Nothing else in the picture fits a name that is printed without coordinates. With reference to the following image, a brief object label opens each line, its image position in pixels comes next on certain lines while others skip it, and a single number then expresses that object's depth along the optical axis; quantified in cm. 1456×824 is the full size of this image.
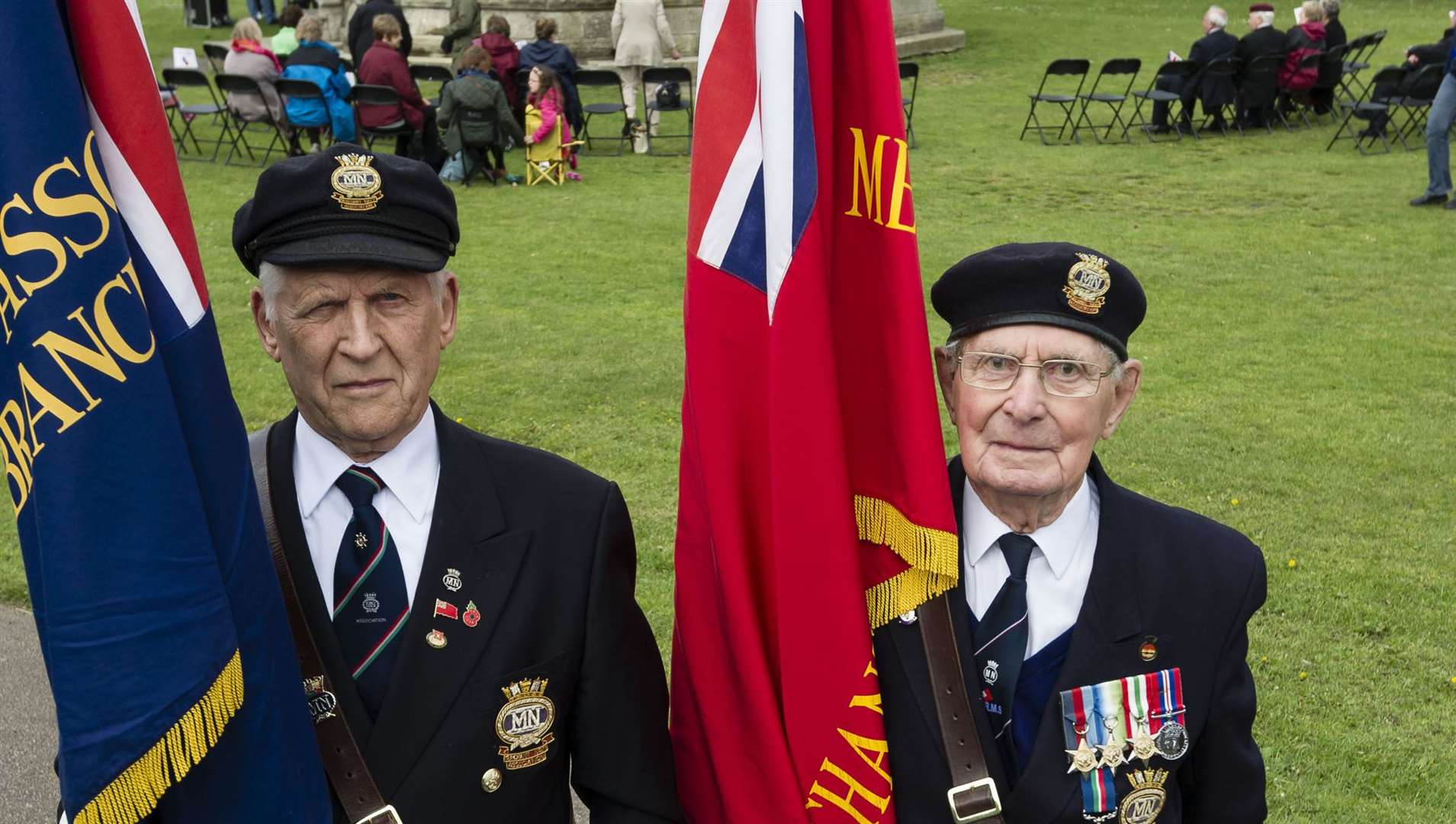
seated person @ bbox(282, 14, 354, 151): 1666
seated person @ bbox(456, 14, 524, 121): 1761
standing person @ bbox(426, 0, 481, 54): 1970
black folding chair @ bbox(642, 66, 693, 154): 1823
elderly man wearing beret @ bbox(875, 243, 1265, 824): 263
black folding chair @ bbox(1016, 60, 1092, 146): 1900
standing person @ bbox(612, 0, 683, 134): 1869
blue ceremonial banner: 212
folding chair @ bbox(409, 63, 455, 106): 2014
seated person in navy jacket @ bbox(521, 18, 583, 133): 1758
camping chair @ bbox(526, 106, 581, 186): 1642
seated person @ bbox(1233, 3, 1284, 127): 1956
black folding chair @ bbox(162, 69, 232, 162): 1772
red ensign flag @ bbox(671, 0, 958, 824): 267
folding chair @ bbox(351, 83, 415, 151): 1626
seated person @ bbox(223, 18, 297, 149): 1708
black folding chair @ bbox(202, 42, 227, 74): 2228
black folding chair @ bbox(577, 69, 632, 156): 1847
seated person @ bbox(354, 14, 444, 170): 1655
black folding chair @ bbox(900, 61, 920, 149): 1908
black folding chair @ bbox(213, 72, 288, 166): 1678
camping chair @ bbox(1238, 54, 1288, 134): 1938
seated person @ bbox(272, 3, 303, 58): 1973
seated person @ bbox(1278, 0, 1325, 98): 1964
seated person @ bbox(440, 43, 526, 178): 1549
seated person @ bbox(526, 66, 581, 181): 1595
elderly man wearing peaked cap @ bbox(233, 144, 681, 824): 251
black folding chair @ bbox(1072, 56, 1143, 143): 1888
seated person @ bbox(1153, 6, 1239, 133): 1934
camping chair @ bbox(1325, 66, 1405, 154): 1803
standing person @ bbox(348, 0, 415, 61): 1962
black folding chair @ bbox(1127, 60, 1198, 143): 1911
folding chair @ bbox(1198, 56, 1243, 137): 1917
